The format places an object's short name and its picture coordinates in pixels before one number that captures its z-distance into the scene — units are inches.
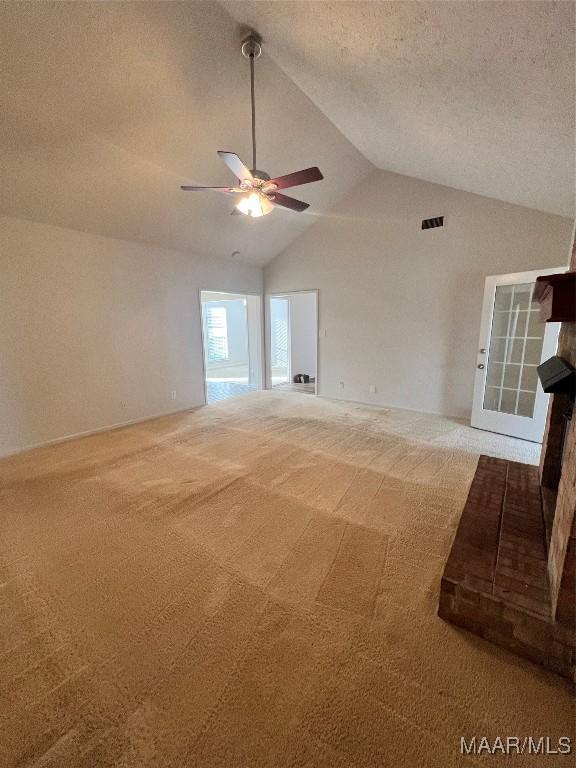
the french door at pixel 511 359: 138.7
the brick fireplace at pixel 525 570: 47.5
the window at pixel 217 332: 396.2
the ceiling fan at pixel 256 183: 82.3
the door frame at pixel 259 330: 201.6
